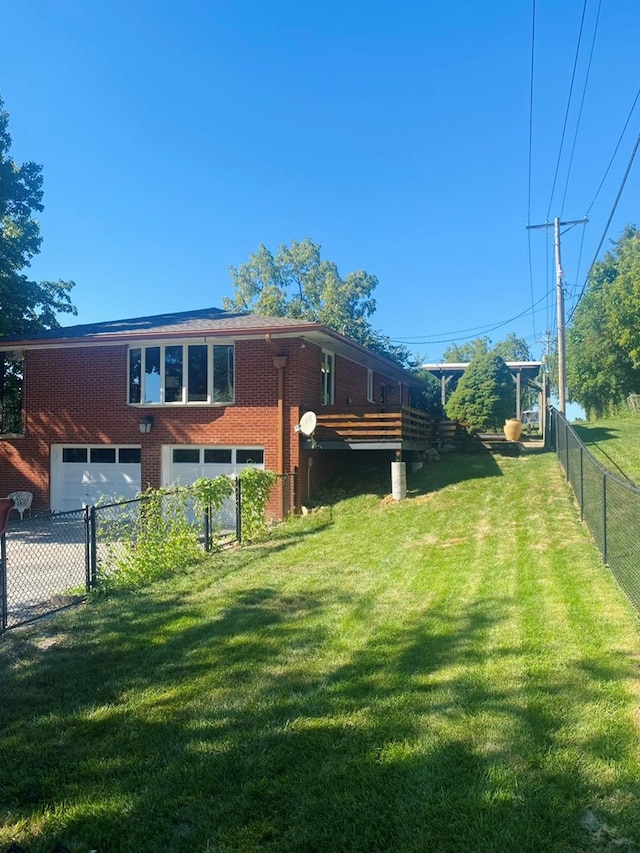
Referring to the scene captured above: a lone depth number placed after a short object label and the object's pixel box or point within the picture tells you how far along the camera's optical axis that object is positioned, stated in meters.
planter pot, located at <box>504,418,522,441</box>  17.88
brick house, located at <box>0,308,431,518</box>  13.53
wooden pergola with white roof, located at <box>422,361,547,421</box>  26.25
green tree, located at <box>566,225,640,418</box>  26.03
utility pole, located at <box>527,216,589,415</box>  22.12
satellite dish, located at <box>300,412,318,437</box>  13.10
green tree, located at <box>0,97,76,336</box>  16.94
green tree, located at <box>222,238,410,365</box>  34.38
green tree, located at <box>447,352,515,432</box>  19.20
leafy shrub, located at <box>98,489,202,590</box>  7.68
